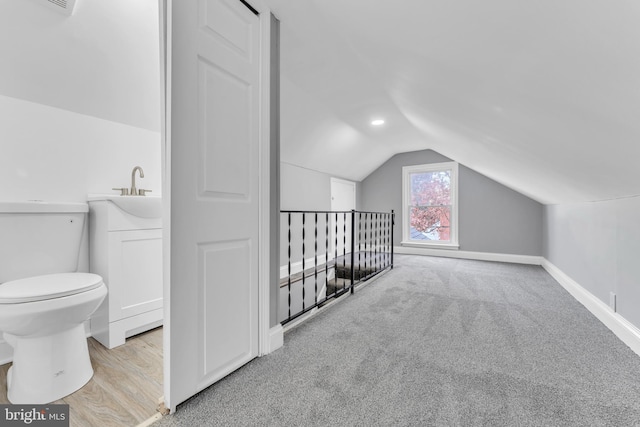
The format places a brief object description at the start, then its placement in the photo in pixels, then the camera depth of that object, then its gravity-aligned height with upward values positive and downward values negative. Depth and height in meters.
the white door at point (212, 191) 1.11 +0.10
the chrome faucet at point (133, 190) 1.92 +0.16
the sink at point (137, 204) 1.69 +0.05
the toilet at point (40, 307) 1.15 -0.45
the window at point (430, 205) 4.90 +0.16
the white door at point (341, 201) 4.94 +0.23
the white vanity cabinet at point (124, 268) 1.67 -0.39
